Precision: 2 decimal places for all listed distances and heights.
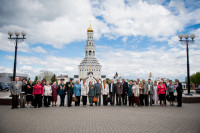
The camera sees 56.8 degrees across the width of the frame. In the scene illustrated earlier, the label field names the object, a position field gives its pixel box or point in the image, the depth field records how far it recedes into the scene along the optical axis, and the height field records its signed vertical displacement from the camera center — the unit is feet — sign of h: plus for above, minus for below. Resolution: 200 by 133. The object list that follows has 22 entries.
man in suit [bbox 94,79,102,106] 51.58 -2.29
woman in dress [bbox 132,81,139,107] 48.24 -3.35
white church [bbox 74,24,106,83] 359.66 +35.00
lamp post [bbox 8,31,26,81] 55.32 +12.97
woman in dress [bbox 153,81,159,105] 51.98 -3.83
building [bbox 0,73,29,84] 343.42 +3.76
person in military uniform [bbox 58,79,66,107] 48.80 -3.03
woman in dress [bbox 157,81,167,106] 50.14 -2.60
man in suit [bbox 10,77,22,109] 42.58 -2.31
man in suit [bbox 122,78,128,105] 51.09 -2.72
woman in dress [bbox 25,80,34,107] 46.29 -3.44
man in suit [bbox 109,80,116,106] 51.65 -2.84
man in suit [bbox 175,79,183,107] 47.63 -2.97
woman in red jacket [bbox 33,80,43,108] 45.39 -3.36
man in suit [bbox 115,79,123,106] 51.00 -2.47
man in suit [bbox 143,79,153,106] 50.16 -2.67
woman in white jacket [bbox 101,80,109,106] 51.65 -3.65
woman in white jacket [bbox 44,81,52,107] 47.01 -3.45
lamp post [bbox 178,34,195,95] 60.29 +13.98
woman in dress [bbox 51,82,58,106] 48.72 -3.19
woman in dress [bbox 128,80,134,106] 50.52 -3.09
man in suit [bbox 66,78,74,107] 48.49 -2.51
